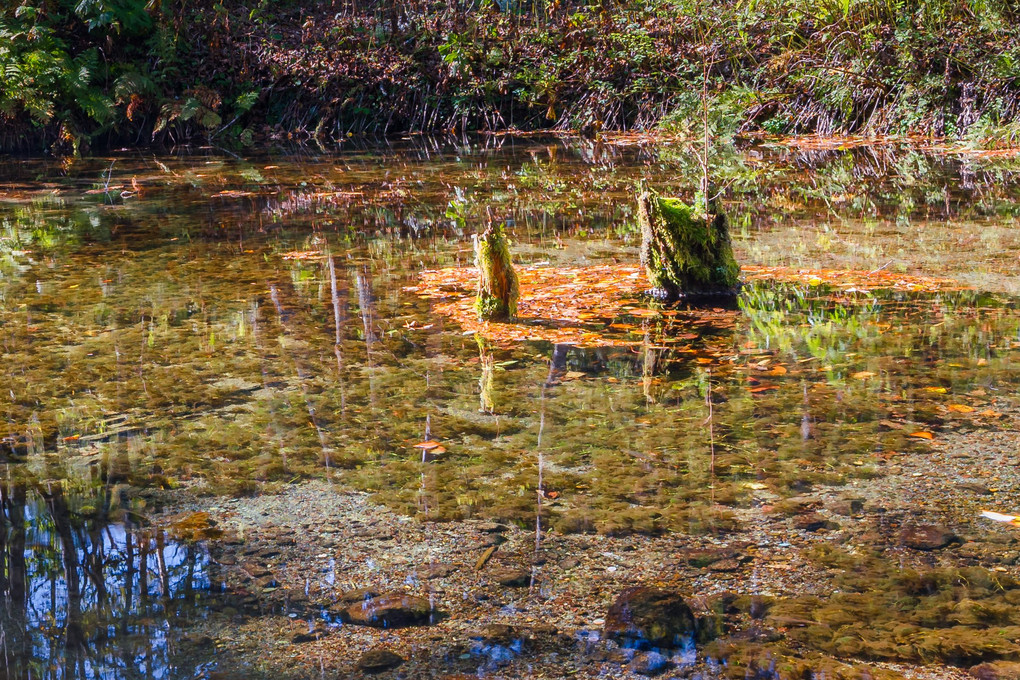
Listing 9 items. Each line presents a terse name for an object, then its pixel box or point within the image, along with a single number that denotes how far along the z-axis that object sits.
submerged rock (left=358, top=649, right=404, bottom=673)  2.42
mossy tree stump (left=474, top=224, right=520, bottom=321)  5.54
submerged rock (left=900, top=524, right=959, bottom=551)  2.92
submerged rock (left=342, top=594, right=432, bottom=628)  2.64
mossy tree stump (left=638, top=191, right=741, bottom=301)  5.89
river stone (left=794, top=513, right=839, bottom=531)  3.07
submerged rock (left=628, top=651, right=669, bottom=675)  2.37
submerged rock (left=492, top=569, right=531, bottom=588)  2.83
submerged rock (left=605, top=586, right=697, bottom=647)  2.50
